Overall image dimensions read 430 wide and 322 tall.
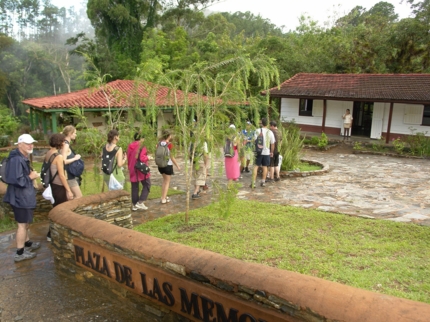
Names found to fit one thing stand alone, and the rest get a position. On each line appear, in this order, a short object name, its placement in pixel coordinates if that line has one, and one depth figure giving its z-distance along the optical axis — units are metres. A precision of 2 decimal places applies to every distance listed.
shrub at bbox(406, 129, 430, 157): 15.26
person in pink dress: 8.55
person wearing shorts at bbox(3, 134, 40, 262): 5.15
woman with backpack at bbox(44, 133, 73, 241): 5.67
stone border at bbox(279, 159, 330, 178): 11.16
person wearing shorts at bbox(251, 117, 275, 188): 9.12
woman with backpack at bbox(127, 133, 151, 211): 7.24
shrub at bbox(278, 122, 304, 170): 11.54
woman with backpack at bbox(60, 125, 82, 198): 5.98
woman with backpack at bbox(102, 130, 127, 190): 6.65
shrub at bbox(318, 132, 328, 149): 17.78
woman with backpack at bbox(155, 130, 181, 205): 7.18
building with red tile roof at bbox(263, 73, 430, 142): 18.69
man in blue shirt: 5.99
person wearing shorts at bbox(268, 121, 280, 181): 9.78
